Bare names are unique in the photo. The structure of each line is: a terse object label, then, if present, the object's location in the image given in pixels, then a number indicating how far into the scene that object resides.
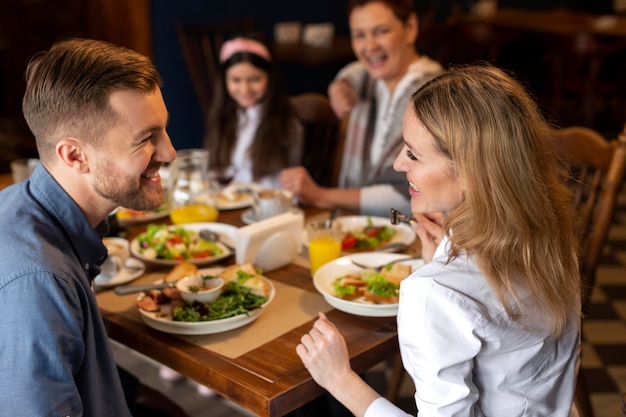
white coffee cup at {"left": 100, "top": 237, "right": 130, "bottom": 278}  1.76
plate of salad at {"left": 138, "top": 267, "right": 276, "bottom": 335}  1.46
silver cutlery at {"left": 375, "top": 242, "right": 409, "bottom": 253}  1.92
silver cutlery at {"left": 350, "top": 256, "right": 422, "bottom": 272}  1.81
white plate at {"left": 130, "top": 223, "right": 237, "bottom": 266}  1.85
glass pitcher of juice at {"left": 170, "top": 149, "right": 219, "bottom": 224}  2.21
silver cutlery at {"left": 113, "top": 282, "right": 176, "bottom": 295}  1.62
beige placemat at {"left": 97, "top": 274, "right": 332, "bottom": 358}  1.44
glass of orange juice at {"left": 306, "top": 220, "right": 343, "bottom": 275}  1.80
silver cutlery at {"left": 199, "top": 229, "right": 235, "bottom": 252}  1.99
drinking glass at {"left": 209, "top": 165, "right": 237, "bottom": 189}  2.40
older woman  2.41
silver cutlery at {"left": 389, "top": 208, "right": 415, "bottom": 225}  1.62
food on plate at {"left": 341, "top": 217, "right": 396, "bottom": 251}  1.99
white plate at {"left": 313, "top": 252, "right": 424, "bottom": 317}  1.53
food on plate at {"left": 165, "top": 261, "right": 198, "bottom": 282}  1.66
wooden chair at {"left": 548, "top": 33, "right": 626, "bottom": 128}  5.58
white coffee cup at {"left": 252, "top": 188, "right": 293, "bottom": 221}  2.11
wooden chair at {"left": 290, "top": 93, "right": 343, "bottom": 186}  2.98
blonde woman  1.19
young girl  2.93
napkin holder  1.79
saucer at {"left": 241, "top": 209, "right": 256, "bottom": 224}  2.19
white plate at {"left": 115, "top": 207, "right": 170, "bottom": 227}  2.19
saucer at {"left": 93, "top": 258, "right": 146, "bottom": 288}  1.73
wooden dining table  1.29
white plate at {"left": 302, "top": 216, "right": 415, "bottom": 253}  2.01
